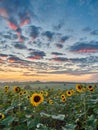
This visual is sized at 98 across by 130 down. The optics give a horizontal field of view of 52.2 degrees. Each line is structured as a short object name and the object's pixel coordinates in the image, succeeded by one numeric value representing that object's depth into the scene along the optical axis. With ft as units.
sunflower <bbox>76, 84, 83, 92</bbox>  12.93
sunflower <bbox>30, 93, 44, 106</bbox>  9.34
